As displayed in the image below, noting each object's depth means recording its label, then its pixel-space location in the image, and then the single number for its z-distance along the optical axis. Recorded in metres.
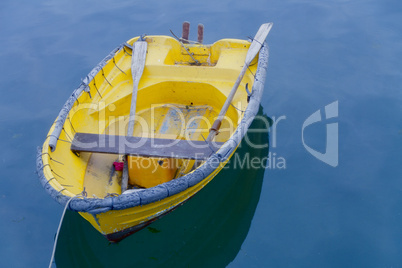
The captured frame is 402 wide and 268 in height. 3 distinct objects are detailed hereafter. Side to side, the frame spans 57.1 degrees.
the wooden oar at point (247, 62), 4.46
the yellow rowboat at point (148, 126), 3.66
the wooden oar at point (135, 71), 4.30
